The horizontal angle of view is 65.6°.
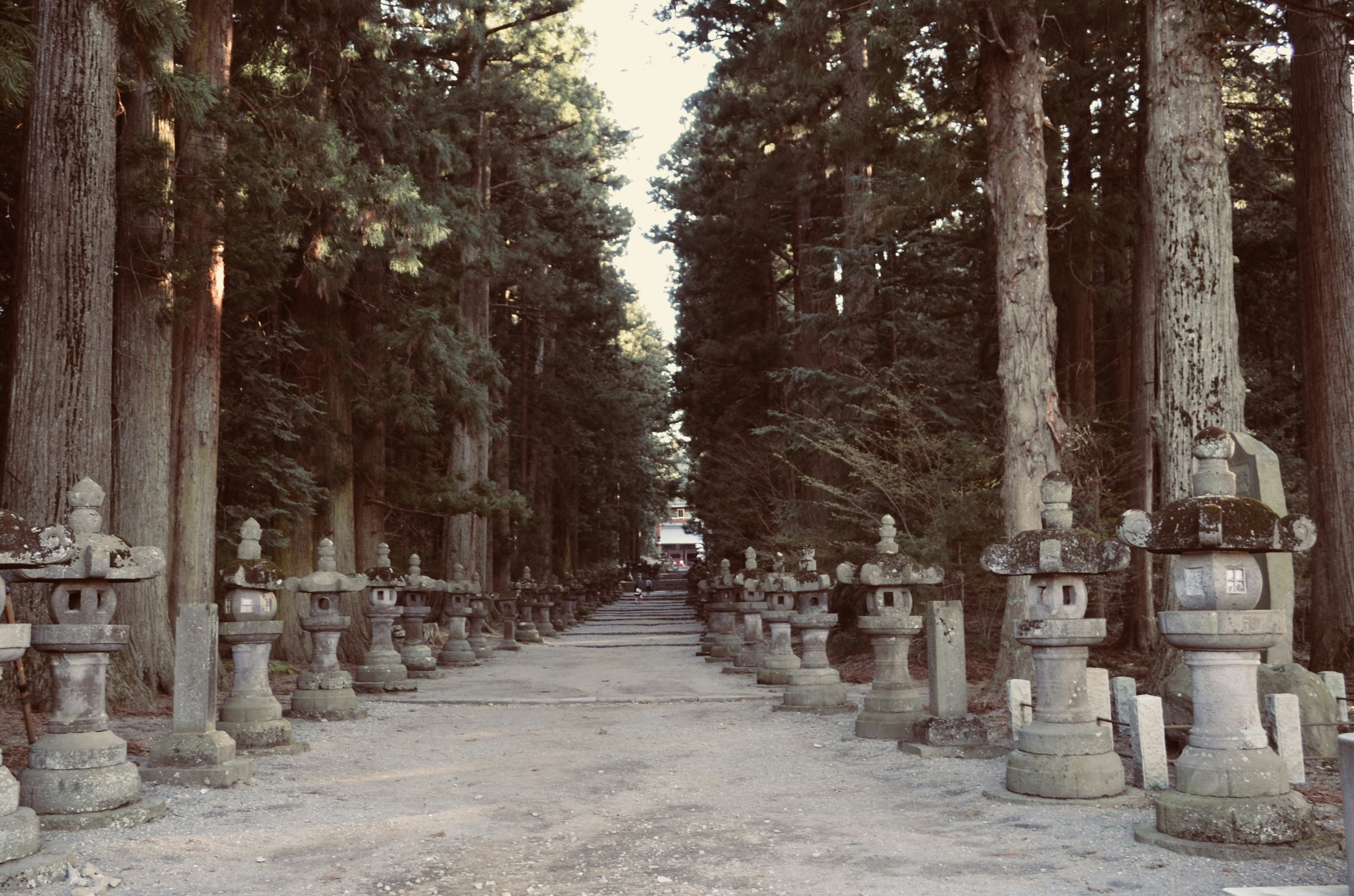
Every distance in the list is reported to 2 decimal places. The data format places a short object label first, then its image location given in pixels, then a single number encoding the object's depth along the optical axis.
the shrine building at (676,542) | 94.56
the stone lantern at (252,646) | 8.42
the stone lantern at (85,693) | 5.93
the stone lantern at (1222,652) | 5.22
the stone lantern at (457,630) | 18.17
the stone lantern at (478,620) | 19.69
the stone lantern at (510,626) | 22.23
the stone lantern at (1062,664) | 6.38
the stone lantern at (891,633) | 9.23
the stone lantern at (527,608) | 24.11
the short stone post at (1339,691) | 7.11
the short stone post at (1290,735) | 6.21
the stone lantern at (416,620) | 15.92
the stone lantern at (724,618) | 18.89
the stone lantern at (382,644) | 13.48
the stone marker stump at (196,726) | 7.24
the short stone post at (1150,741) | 6.48
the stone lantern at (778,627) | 12.75
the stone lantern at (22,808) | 4.77
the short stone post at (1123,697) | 6.99
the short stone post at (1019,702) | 7.91
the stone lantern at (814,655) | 11.38
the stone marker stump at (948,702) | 8.21
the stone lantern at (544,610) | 26.88
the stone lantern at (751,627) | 15.95
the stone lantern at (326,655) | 10.68
